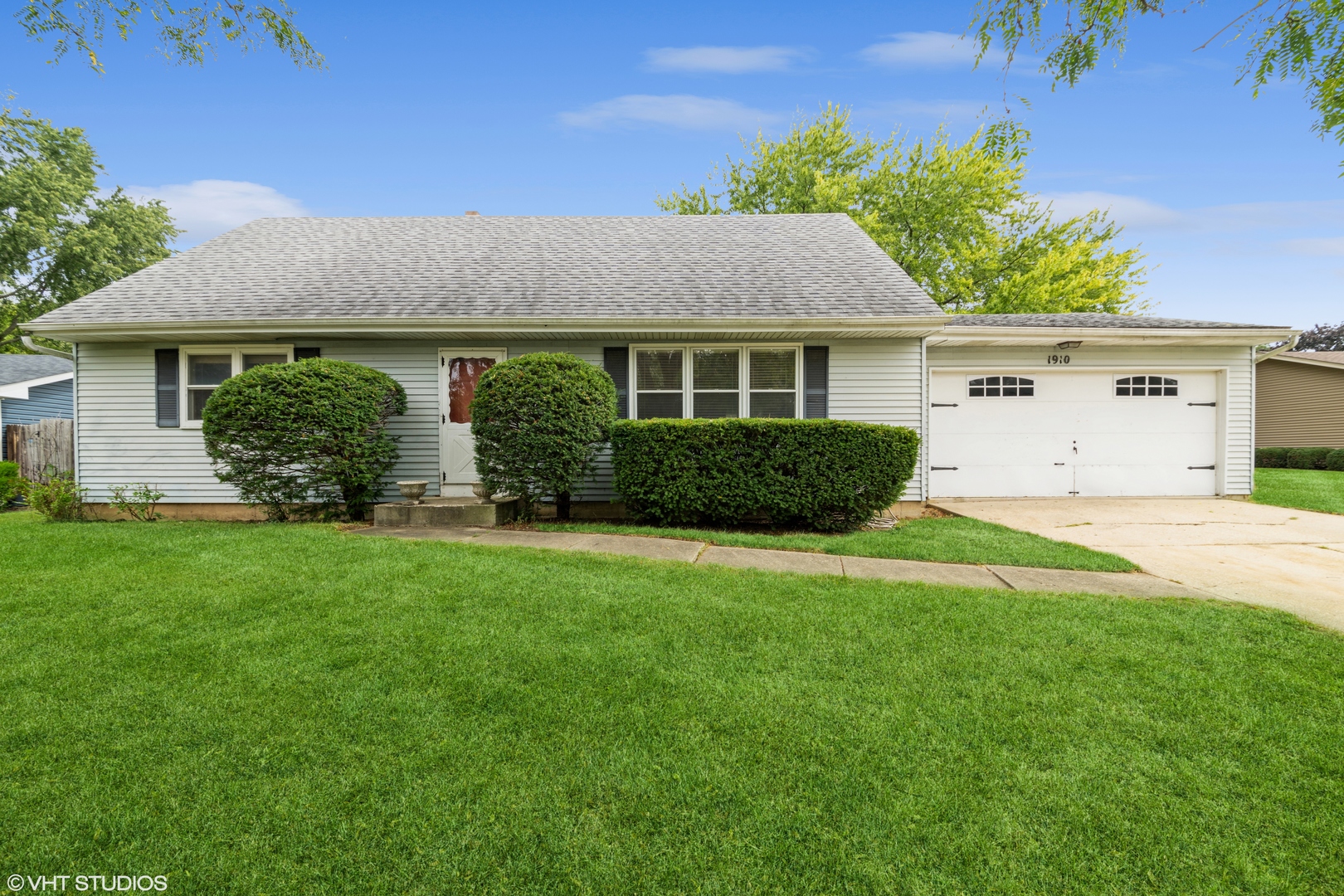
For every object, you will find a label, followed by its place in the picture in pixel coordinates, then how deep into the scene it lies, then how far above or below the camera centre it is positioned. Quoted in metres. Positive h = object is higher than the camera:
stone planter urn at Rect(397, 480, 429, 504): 7.57 -0.63
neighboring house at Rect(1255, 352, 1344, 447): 16.73 +1.22
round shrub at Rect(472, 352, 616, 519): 6.96 +0.19
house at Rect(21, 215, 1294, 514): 8.32 +1.39
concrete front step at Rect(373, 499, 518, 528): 7.26 -0.91
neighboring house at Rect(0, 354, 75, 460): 15.03 +1.33
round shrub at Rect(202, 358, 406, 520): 6.95 +0.07
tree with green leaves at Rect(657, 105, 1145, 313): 19.64 +7.65
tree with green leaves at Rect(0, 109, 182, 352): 23.41 +8.85
